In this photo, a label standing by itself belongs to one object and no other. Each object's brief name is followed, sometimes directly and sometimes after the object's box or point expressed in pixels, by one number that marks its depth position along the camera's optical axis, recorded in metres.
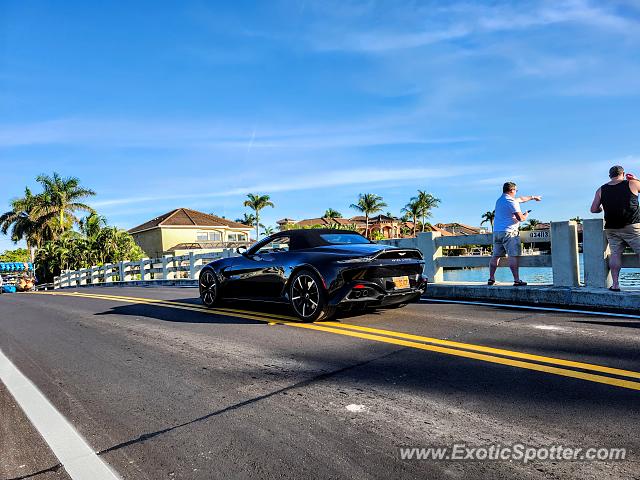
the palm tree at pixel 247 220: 85.41
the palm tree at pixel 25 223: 48.78
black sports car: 5.85
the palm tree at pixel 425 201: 73.67
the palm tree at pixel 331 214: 83.31
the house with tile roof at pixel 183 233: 50.72
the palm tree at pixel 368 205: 69.81
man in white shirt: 7.82
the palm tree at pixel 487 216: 104.19
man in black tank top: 6.39
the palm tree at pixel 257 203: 64.62
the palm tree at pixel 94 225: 43.88
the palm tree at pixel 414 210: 74.06
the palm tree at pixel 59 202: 47.25
